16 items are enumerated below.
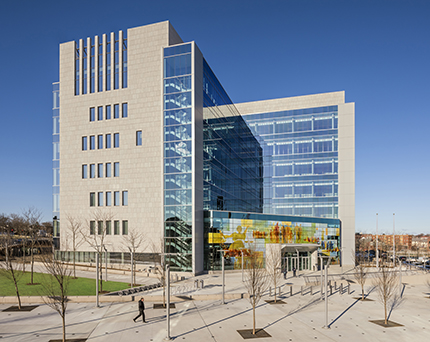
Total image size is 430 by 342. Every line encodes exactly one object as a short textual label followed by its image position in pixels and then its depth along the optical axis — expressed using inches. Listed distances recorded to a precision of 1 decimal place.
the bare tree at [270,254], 1954.0
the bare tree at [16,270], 1412.4
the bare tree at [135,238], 1971.0
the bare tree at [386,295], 991.6
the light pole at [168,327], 768.5
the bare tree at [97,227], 2066.9
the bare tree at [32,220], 1928.2
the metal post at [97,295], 1062.0
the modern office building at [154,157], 1946.4
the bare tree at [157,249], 1786.4
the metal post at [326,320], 890.1
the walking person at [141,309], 890.9
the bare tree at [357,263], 1366.9
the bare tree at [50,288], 872.8
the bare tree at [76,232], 2129.7
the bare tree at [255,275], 917.9
